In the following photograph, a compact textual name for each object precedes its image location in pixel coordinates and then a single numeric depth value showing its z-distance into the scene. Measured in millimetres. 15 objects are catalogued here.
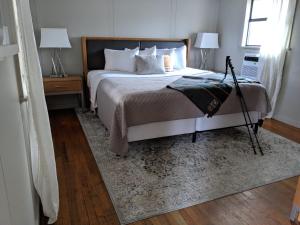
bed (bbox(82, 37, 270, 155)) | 2301
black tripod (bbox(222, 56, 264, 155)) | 2588
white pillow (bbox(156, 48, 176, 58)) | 4104
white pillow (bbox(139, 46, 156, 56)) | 3984
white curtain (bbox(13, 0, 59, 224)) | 1181
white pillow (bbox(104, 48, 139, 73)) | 3850
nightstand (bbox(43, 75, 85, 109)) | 3574
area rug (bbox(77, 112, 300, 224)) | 1792
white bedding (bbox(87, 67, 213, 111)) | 3316
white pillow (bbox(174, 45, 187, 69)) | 4254
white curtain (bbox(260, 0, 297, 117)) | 3379
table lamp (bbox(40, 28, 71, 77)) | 3465
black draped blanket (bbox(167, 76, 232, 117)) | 2545
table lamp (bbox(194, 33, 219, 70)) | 4543
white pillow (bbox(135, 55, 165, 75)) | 3682
